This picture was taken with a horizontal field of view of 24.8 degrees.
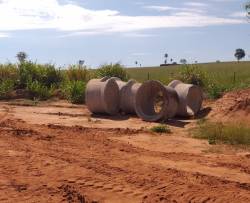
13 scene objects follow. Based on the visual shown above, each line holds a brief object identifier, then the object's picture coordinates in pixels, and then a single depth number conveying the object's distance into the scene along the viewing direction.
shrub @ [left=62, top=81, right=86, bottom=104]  22.36
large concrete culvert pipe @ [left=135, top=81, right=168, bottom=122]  17.03
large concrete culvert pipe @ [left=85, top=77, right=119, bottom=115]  18.50
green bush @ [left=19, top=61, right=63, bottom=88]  26.48
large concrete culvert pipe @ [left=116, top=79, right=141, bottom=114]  18.34
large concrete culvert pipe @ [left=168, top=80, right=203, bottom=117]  17.88
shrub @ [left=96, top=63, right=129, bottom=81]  25.40
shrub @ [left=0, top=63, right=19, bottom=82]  26.68
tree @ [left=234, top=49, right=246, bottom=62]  124.69
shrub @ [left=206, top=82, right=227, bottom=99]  20.88
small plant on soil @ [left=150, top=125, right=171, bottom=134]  14.37
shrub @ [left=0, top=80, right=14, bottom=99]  24.58
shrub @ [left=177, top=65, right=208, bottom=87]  23.58
